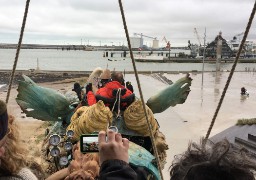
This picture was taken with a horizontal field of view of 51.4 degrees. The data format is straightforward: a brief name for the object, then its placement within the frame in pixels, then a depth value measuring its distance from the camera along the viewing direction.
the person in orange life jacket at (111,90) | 3.46
